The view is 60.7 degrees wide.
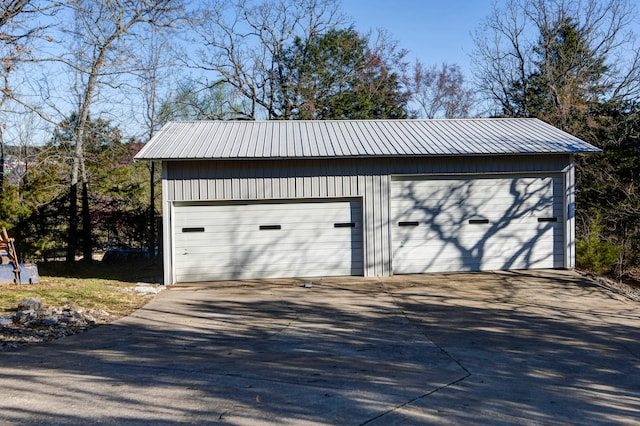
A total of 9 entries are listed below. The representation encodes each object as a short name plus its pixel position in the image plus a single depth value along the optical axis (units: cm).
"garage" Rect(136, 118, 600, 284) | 1223
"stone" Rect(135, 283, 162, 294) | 1113
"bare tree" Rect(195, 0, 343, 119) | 2616
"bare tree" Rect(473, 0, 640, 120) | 2278
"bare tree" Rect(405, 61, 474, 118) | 3297
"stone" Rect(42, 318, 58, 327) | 800
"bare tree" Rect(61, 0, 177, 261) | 1427
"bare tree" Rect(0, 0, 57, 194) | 1080
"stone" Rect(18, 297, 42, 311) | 862
